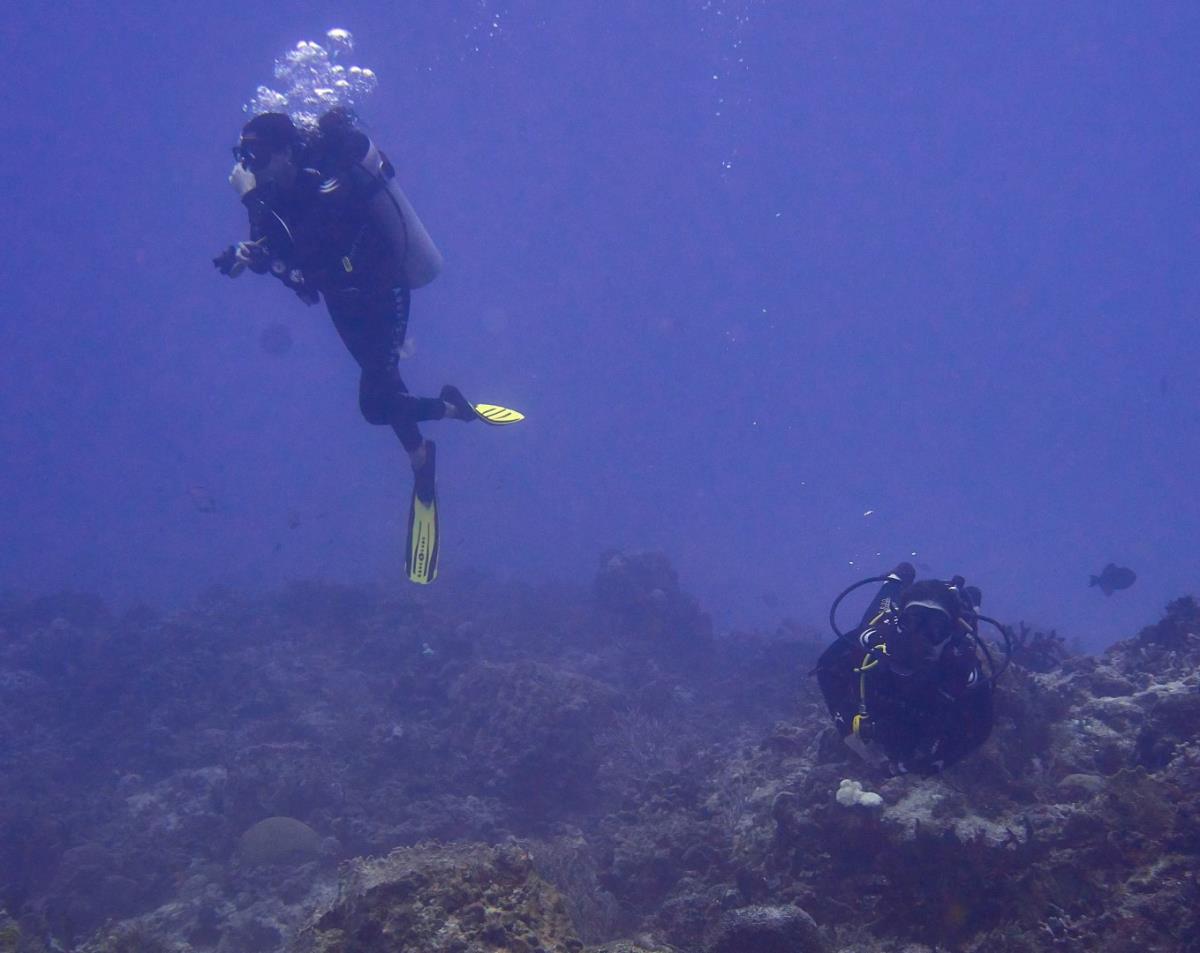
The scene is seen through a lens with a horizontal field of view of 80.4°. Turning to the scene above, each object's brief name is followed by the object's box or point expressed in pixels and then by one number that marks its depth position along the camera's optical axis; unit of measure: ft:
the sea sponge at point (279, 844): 29.32
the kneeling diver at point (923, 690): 16.61
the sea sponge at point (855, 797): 18.28
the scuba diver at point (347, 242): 20.30
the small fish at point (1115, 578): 48.55
